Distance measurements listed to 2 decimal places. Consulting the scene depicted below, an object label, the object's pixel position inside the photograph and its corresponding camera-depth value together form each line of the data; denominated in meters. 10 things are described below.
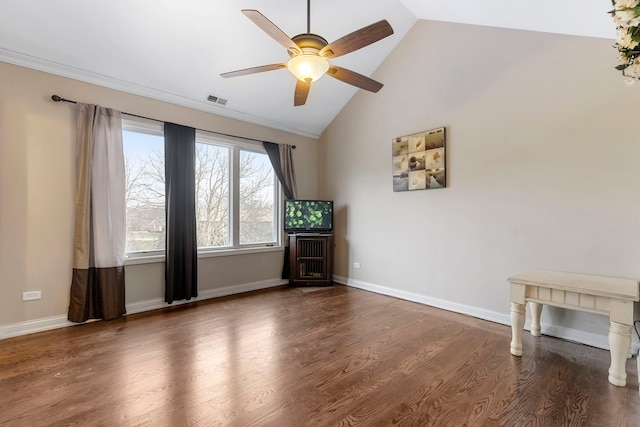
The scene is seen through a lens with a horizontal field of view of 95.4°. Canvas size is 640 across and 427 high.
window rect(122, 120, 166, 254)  3.72
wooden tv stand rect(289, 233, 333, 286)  4.95
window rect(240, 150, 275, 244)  4.81
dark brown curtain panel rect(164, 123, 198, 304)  3.89
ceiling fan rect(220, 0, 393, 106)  2.14
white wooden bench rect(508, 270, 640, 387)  2.08
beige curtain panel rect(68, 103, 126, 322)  3.24
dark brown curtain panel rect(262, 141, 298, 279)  5.06
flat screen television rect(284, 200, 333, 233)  4.98
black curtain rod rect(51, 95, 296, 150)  3.14
